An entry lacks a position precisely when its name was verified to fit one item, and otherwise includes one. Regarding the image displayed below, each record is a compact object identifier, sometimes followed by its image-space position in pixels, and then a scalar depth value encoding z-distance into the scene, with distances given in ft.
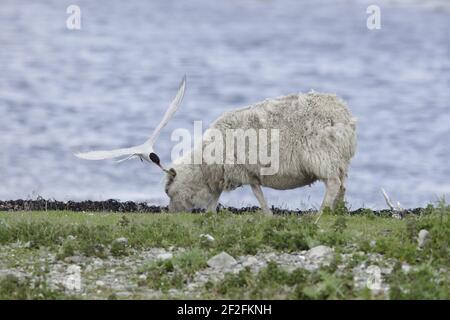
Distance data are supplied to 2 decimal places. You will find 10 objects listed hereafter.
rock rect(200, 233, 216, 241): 47.72
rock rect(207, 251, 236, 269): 45.01
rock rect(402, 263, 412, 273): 43.24
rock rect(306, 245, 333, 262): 45.34
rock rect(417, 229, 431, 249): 46.22
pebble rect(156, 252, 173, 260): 45.42
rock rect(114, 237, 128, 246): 47.70
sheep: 58.70
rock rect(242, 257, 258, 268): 45.06
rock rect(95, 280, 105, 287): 43.61
